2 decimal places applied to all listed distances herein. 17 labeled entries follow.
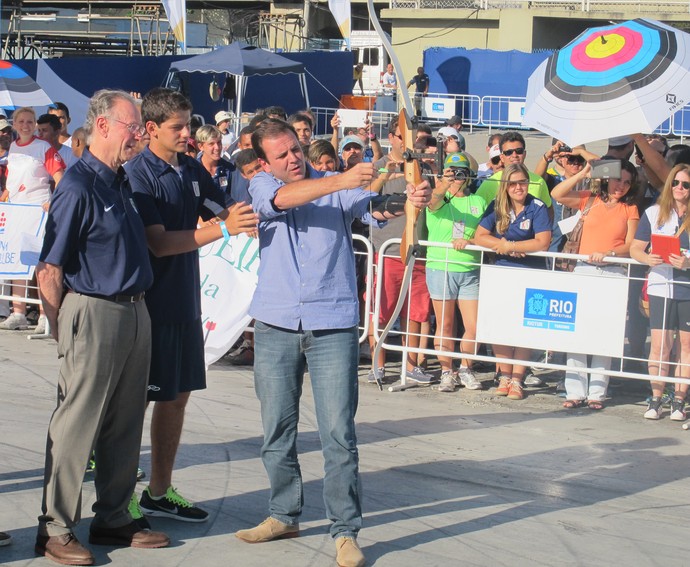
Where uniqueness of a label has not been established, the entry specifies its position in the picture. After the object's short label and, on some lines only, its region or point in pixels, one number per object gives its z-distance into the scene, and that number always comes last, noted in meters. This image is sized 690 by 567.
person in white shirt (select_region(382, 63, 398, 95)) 30.00
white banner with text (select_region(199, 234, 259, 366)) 8.88
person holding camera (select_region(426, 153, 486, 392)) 8.53
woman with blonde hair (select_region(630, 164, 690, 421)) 7.70
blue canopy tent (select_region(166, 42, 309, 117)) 18.69
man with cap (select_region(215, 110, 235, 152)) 14.27
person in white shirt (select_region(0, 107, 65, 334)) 10.25
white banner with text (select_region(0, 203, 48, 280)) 10.02
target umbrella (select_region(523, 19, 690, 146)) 7.46
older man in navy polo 4.61
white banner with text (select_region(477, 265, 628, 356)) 7.92
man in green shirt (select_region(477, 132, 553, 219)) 8.60
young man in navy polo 5.06
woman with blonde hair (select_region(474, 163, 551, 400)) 8.30
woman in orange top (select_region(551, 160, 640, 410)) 8.13
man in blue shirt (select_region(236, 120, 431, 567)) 4.78
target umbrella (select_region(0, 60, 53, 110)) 11.88
